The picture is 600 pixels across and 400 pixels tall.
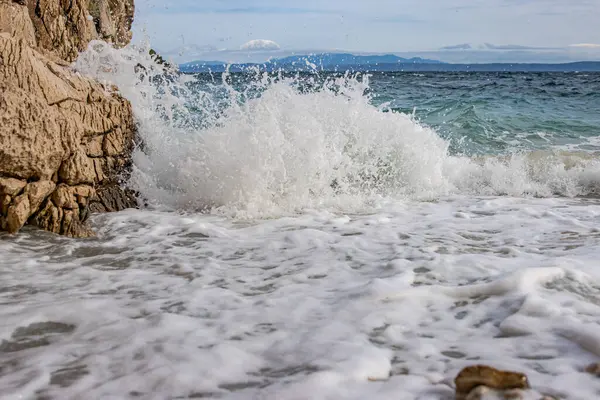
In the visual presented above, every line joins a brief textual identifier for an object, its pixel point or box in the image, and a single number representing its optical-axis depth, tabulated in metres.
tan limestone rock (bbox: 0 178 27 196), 3.92
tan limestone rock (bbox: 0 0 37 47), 4.70
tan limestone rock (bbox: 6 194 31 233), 4.03
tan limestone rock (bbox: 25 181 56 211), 4.09
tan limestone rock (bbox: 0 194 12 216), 3.97
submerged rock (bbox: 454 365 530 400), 1.77
